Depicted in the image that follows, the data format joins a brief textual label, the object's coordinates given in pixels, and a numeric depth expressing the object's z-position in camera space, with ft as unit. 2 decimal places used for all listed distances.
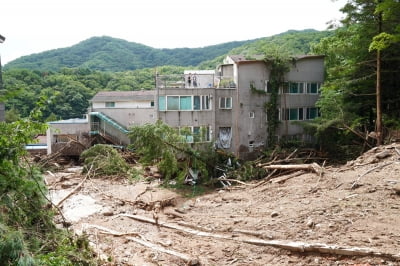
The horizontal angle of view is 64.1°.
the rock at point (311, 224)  30.85
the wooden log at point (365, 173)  38.29
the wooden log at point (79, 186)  45.65
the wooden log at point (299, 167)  50.34
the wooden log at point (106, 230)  35.53
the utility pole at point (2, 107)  35.13
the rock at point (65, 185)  60.07
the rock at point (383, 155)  44.91
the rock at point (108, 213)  45.47
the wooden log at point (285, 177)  51.82
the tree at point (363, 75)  52.80
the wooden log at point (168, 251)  27.68
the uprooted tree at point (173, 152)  61.77
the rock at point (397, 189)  33.12
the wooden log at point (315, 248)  23.51
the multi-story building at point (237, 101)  76.89
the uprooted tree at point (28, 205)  20.73
